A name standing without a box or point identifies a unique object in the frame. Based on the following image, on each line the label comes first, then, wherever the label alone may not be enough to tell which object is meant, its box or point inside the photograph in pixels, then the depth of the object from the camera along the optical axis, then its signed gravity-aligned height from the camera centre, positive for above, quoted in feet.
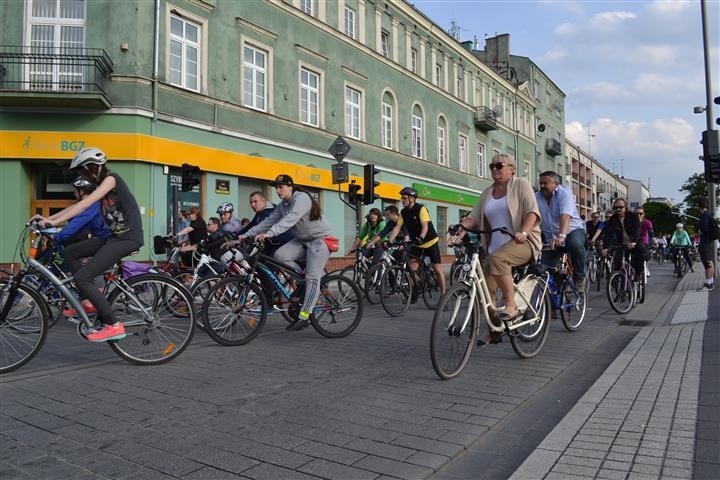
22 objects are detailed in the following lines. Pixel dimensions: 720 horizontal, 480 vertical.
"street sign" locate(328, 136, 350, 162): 48.16 +8.84
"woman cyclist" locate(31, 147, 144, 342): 16.06 +0.60
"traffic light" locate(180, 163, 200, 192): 43.86 +6.01
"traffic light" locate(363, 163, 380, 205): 49.26 +6.14
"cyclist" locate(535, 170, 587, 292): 22.74 +1.38
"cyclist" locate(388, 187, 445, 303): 31.04 +1.24
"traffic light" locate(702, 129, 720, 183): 36.19 +6.33
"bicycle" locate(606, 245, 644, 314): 28.63 -1.40
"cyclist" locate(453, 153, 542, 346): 16.57 +0.97
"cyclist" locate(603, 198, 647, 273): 30.35 +1.26
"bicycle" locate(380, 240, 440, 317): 29.17 -1.51
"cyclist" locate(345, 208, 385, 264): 38.42 +1.89
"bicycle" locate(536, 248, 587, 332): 21.74 -1.53
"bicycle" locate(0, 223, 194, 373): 16.01 -1.67
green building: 47.93 +15.77
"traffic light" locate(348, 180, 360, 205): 51.01 +5.60
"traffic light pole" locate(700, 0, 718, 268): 51.19 +17.54
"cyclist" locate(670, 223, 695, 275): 57.52 +1.31
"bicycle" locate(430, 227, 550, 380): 14.94 -1.80
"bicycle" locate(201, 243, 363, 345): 19.49 -1.64
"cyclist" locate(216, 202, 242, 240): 30.04 +1.85
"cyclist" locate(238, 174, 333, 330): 20.79 +0.81
